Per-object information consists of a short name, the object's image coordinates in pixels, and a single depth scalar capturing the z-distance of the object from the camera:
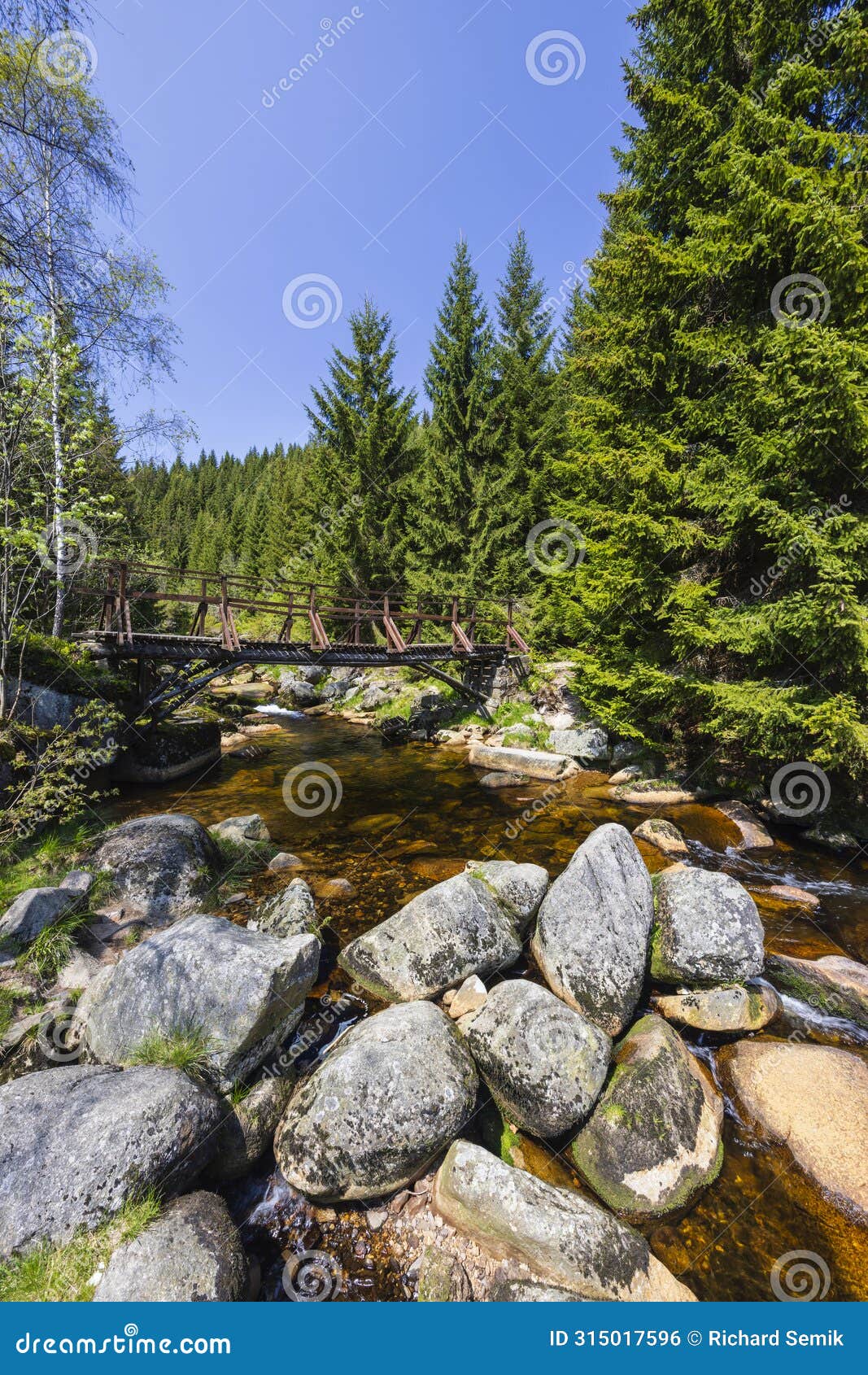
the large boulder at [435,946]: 4.43
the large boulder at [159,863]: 5.44
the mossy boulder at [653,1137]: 3.02
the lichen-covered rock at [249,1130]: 3.07
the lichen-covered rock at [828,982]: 4.39
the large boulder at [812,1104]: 3.15
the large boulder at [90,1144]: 2.41
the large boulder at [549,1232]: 2.51
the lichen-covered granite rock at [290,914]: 5.03
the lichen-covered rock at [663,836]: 7.35
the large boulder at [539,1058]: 3.32
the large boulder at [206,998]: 3.46
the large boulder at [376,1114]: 2.96
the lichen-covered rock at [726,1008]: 4.14
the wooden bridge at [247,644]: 9.63
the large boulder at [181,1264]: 2.22
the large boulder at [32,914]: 4.39
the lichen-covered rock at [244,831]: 7.32
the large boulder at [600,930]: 4.15
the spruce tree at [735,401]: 6.36
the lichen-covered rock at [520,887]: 5.16
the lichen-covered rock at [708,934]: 4.34
